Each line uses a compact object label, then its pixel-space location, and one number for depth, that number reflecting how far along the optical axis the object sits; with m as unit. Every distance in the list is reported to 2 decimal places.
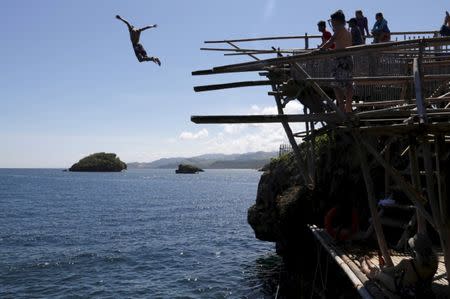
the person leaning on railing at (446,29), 14.57
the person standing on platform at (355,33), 13.60
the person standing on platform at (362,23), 16.55
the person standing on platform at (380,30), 15.12
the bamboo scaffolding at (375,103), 7.29
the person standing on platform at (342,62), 10.13
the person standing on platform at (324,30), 13.62
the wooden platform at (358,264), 8.56
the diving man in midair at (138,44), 13.60
